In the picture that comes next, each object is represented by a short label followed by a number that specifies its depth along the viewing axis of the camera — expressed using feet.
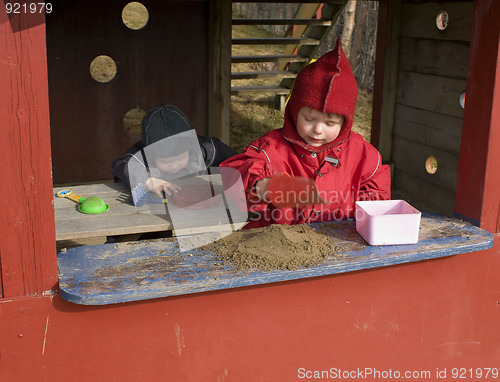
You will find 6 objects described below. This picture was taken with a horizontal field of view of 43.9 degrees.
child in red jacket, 9.49
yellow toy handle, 10.55
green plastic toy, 9.85
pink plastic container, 8.34
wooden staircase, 23.13
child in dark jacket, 11.04
